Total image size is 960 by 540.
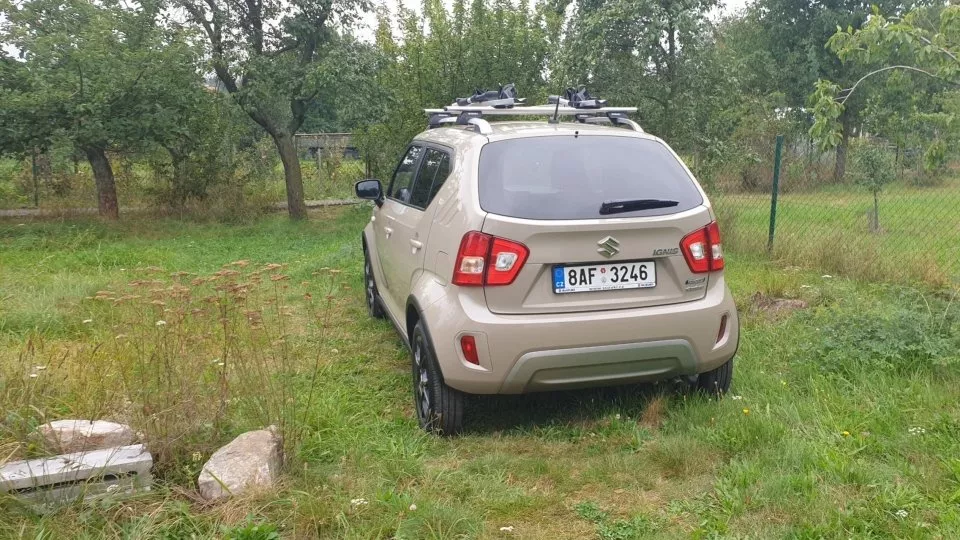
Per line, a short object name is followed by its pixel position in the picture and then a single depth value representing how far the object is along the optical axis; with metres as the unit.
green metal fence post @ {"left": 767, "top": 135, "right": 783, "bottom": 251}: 8.13
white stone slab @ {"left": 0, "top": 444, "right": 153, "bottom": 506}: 2.67
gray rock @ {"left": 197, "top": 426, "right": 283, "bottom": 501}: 2.86
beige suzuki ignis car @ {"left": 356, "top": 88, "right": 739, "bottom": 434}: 3.30
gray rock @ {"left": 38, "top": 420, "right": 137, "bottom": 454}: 2.92
